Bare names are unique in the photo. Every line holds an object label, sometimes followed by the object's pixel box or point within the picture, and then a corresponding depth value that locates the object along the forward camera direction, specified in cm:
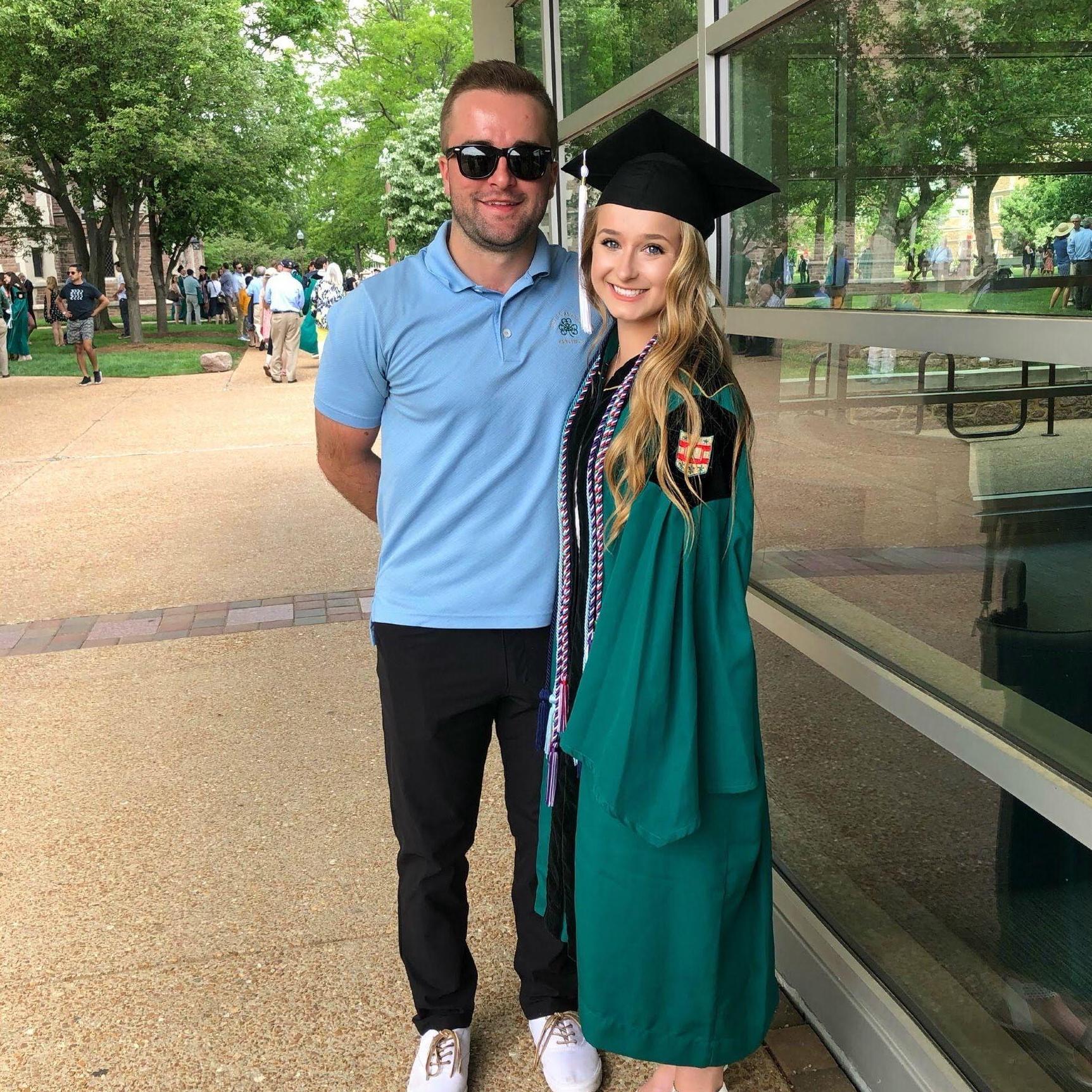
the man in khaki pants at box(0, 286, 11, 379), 2011
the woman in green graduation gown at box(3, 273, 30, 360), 2489
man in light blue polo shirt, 241
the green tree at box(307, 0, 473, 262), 3750
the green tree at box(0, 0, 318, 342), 2545
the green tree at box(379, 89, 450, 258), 3775
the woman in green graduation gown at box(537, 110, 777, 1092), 202
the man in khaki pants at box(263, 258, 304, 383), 1781
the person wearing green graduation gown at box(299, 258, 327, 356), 2089
